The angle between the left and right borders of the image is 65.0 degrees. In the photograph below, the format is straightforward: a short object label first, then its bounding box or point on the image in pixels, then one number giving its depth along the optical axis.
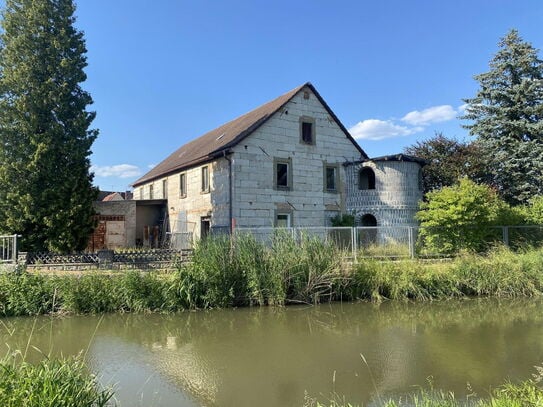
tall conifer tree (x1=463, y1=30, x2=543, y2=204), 24.05
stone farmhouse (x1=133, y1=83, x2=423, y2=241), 20.59
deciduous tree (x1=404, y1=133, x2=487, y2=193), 24.94
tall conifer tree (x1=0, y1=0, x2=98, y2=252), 16.16
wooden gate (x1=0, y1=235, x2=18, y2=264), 13.71
